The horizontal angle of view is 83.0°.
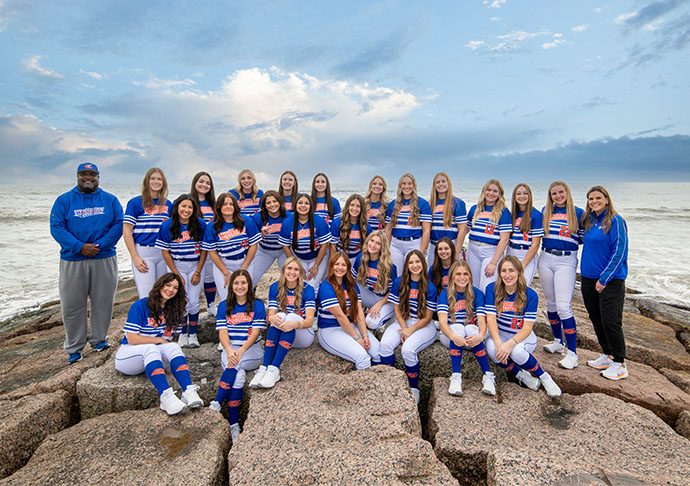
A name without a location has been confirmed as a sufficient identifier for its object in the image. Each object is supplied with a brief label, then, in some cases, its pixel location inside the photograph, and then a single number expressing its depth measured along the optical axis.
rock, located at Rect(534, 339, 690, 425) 3.88
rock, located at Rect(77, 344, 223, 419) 4.04
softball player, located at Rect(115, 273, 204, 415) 3.86
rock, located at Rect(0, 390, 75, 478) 3.43
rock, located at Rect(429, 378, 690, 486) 2.62
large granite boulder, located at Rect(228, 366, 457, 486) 2.63
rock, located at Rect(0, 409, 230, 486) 2.85
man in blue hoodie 4.83
